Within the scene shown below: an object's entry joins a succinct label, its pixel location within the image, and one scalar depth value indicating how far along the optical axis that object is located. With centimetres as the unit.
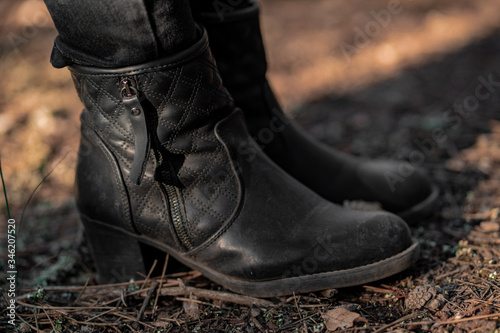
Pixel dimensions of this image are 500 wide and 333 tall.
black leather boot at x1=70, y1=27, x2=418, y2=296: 88
